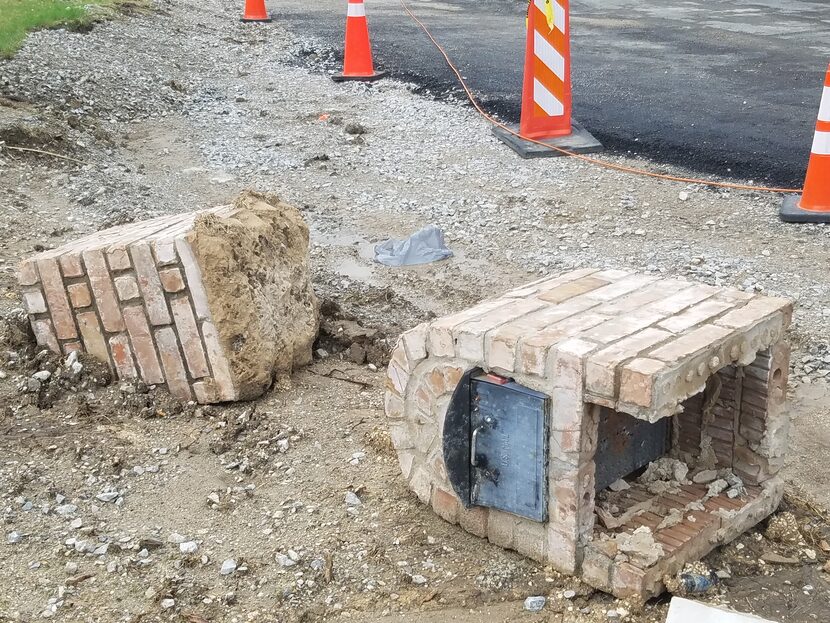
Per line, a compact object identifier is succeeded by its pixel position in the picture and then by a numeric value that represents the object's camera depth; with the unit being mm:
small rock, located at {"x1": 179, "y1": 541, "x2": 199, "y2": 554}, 3066
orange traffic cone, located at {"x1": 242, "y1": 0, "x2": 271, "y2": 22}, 14586
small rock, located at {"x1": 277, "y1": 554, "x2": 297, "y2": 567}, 2991
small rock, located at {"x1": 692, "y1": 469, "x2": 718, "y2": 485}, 3201
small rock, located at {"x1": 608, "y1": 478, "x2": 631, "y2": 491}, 3195
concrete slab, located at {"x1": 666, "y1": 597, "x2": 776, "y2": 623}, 2572
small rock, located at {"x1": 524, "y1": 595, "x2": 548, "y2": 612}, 2757
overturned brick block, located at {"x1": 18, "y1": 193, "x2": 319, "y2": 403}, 3725
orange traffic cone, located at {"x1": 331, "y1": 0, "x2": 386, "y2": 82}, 9867
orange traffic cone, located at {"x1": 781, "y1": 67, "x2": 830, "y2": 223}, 5523
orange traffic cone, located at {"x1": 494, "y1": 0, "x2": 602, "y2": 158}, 7031
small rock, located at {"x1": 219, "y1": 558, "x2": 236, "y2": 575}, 2967
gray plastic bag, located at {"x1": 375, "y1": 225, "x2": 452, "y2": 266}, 5484
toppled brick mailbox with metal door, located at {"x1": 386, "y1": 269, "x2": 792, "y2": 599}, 2648
